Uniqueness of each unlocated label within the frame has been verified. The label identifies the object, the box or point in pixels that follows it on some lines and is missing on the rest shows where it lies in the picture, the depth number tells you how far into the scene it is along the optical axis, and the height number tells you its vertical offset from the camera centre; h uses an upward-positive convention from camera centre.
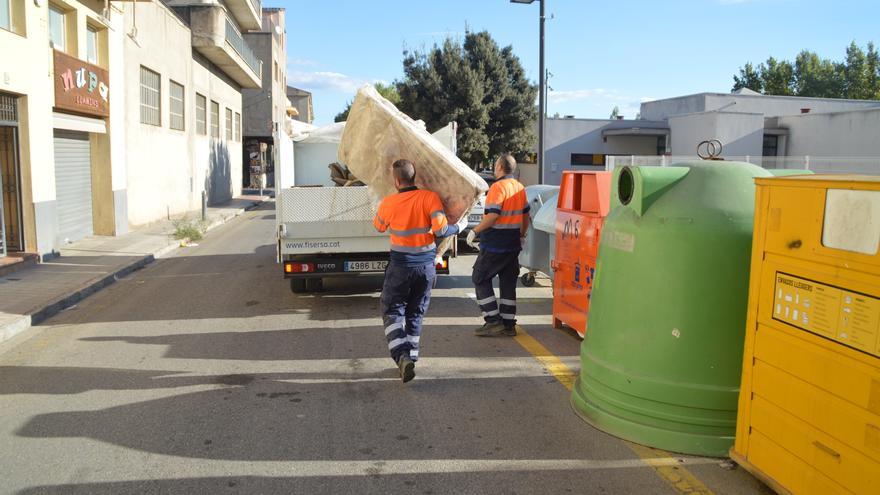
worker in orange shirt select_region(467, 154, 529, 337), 7.05 -0.68
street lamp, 16.55 +1.68
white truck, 8.57 -0.74
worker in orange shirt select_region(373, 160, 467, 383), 5.69 -0.66
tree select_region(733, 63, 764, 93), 73.56 +10.62
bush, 16.86 -1.46
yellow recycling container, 3.02 -0.72
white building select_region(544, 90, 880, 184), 30.22 +2.38
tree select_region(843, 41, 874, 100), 68.31 +10.57
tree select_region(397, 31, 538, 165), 32.59 +3.79
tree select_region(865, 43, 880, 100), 68.19 +10.85
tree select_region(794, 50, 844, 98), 69.81 +10.54
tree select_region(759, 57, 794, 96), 71.31 +10.62
